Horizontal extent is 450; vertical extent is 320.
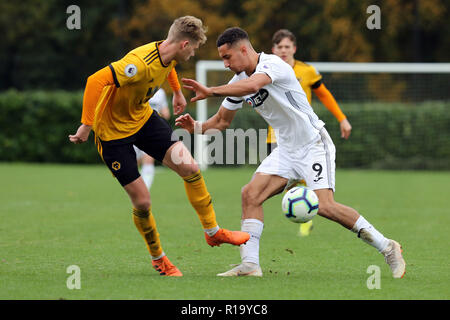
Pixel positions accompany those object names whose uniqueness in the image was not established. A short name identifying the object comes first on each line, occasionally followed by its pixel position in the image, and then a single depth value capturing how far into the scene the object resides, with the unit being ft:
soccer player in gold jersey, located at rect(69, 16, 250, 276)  40.78
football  40.42
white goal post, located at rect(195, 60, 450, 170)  128.77
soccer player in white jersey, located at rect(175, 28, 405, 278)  41.42
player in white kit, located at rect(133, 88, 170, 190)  86.63
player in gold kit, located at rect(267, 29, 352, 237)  60.13
